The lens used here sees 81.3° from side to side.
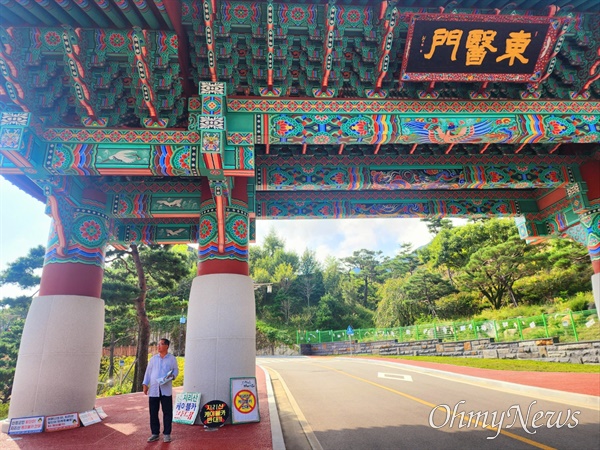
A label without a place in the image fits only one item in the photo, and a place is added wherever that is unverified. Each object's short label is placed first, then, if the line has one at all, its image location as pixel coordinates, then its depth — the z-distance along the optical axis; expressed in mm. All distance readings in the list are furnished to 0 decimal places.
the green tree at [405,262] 42156
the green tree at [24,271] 15477
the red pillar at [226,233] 6838
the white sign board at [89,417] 6406
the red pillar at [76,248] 6980
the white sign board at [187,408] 5947
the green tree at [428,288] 29609
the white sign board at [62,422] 6045
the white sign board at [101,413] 7016
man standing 5219
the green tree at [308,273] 51072
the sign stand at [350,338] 28141
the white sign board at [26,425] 5855
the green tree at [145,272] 15586
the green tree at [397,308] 31172
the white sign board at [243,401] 5992
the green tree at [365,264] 54750
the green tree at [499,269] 22641
